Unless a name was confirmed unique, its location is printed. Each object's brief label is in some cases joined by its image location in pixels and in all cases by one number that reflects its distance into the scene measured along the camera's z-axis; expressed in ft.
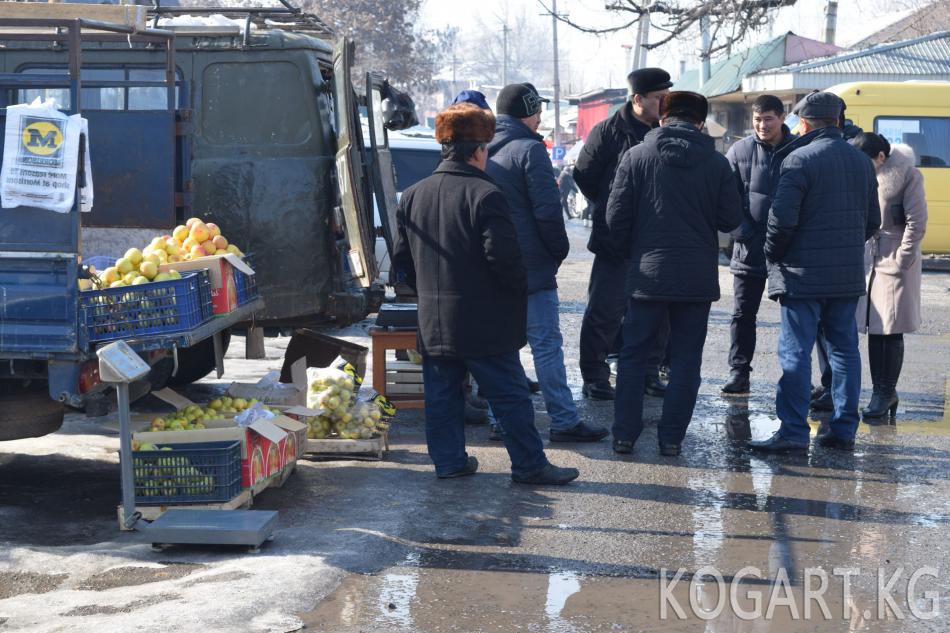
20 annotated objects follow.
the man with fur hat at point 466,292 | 19.57
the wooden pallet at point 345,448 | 22.15
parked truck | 24.72
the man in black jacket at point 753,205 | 26.11
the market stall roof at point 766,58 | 89.76
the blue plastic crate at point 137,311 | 18.02
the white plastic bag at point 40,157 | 17.37
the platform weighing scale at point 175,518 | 16.46
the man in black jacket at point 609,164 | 25.64
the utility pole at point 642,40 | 102.81
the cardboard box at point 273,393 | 22.03
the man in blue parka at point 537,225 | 22.39
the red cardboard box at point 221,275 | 19.51
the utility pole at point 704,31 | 42.48
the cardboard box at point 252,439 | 18.56
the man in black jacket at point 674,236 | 21.44
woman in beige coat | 24.88
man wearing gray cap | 22.15
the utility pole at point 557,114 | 178.09
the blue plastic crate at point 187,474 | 18.24
